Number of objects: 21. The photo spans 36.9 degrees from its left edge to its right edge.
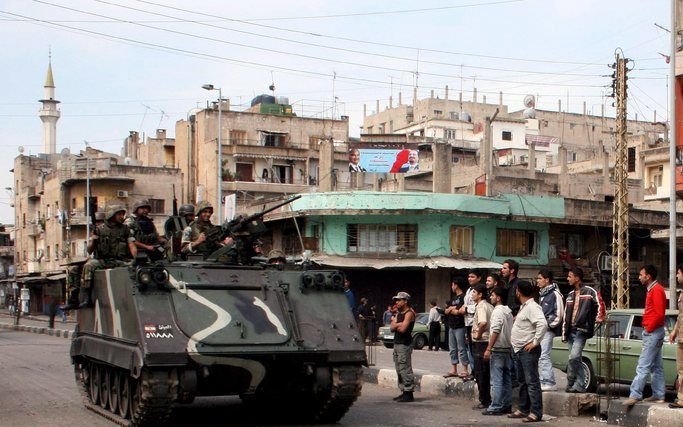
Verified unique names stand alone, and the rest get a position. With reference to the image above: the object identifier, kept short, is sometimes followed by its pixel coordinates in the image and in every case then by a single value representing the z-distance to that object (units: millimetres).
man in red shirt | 11578
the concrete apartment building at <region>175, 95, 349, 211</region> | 54906
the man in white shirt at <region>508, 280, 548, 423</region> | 11641
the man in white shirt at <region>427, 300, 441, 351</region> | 28375
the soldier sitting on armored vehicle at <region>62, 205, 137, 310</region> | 13328
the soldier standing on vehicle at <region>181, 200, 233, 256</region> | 13102
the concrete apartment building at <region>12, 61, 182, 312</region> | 58219
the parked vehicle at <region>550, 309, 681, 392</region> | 14398
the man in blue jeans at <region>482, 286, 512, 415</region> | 12219
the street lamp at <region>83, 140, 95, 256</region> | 53656
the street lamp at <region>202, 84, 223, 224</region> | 39844
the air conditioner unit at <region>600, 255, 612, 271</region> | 36378
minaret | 82525
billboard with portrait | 42812
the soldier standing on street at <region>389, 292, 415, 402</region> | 13953
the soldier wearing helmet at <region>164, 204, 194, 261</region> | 13398
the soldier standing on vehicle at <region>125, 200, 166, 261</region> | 13883
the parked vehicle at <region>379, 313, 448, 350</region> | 29078
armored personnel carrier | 10688
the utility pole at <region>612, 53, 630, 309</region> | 27839
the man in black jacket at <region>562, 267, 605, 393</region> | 12891
